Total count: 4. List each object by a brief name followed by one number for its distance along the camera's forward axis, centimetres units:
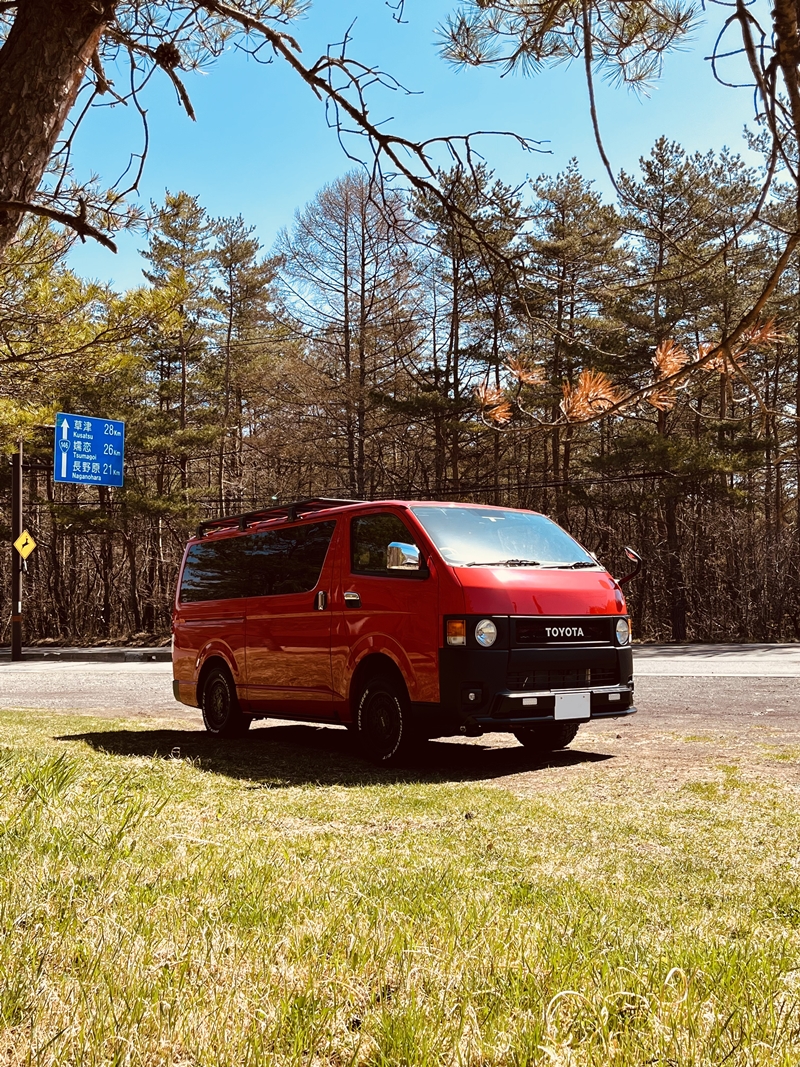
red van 774
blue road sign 2734
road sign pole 2919
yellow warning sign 2886
